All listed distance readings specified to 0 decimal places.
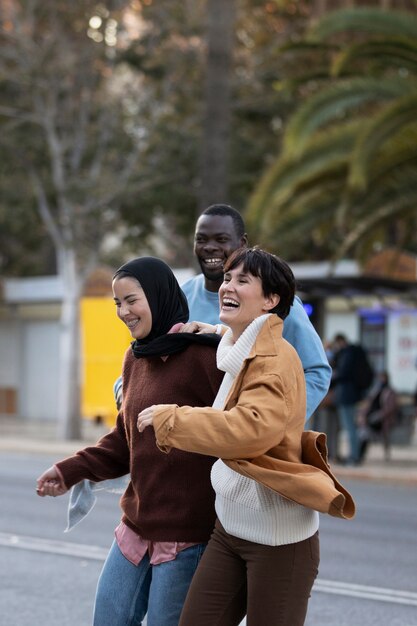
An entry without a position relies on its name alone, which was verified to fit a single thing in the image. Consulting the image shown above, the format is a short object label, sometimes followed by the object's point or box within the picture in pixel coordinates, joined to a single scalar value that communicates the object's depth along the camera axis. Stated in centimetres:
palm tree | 1697
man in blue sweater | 489
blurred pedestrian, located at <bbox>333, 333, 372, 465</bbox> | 1812
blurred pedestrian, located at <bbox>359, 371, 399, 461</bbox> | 1939
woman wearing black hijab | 405
